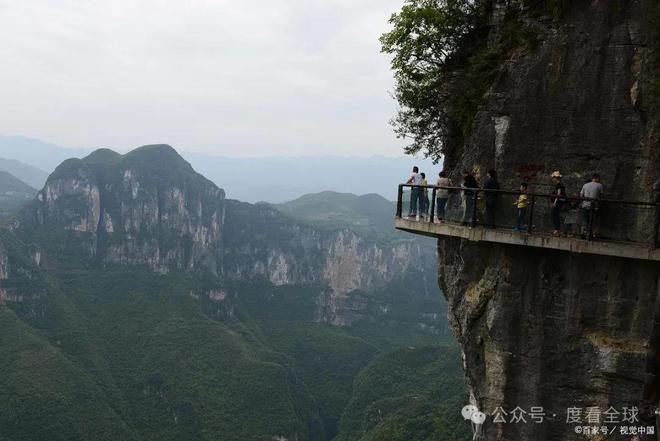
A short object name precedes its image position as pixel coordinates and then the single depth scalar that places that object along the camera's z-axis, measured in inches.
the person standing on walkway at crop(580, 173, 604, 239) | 461.1
